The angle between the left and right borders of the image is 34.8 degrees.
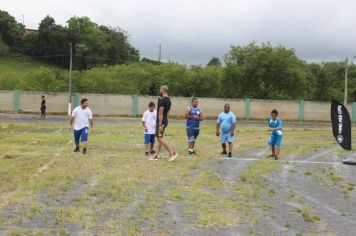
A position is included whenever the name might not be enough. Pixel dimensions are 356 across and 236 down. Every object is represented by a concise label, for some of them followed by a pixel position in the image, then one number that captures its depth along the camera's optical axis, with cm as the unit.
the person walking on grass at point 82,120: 1504
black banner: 1564
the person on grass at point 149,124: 1516
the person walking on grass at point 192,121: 1547
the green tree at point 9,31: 11581
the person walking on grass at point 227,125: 1530
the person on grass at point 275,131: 1531
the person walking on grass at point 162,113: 1326
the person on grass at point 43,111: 3659
